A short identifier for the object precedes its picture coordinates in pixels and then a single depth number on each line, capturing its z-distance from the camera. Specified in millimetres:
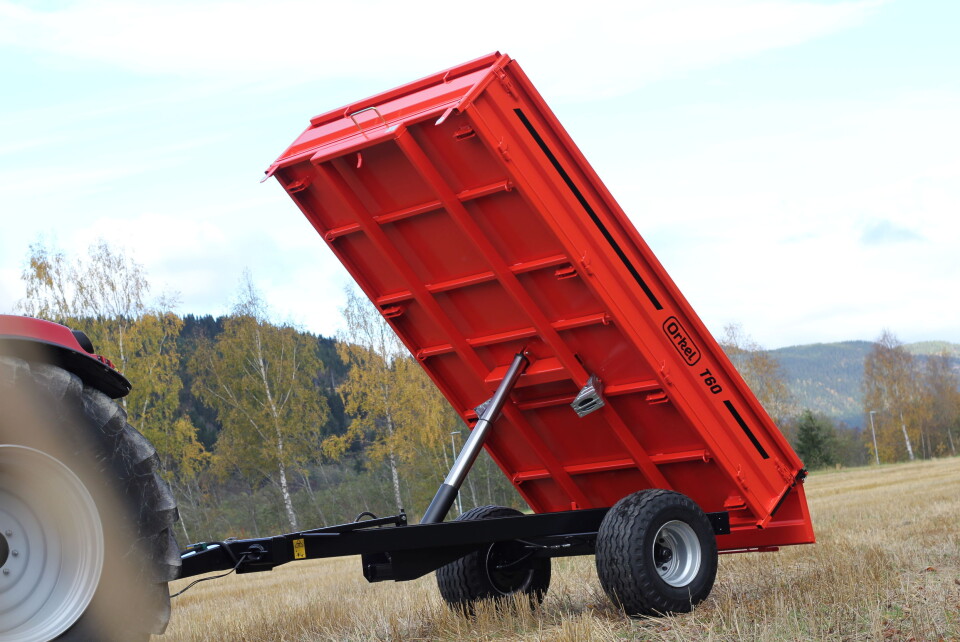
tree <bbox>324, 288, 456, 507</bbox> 38594
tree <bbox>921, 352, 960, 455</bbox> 77875
